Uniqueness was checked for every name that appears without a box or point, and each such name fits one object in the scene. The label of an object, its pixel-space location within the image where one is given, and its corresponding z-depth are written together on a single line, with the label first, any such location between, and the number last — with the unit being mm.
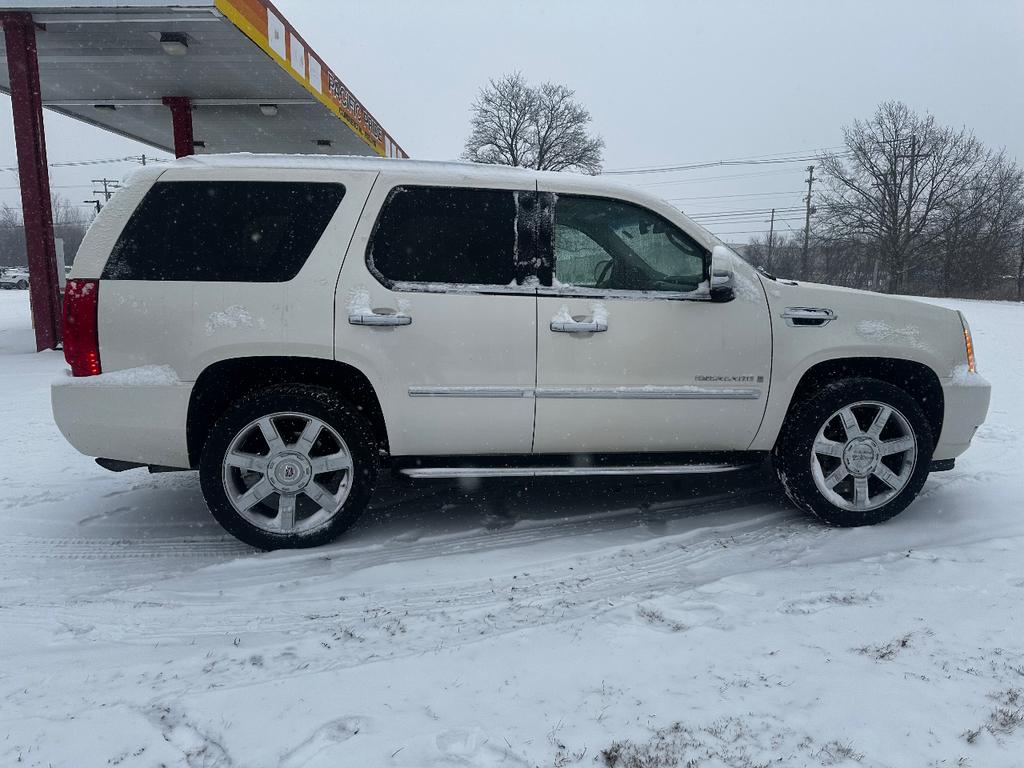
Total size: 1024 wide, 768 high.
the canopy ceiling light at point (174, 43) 9445
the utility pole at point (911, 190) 45750
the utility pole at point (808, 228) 44000
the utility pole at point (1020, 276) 41094
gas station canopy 8914
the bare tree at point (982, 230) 41406
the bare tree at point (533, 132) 43094
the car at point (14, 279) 39841
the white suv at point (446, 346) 3350
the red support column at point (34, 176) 9398
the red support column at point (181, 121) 13609
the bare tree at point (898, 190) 45031
